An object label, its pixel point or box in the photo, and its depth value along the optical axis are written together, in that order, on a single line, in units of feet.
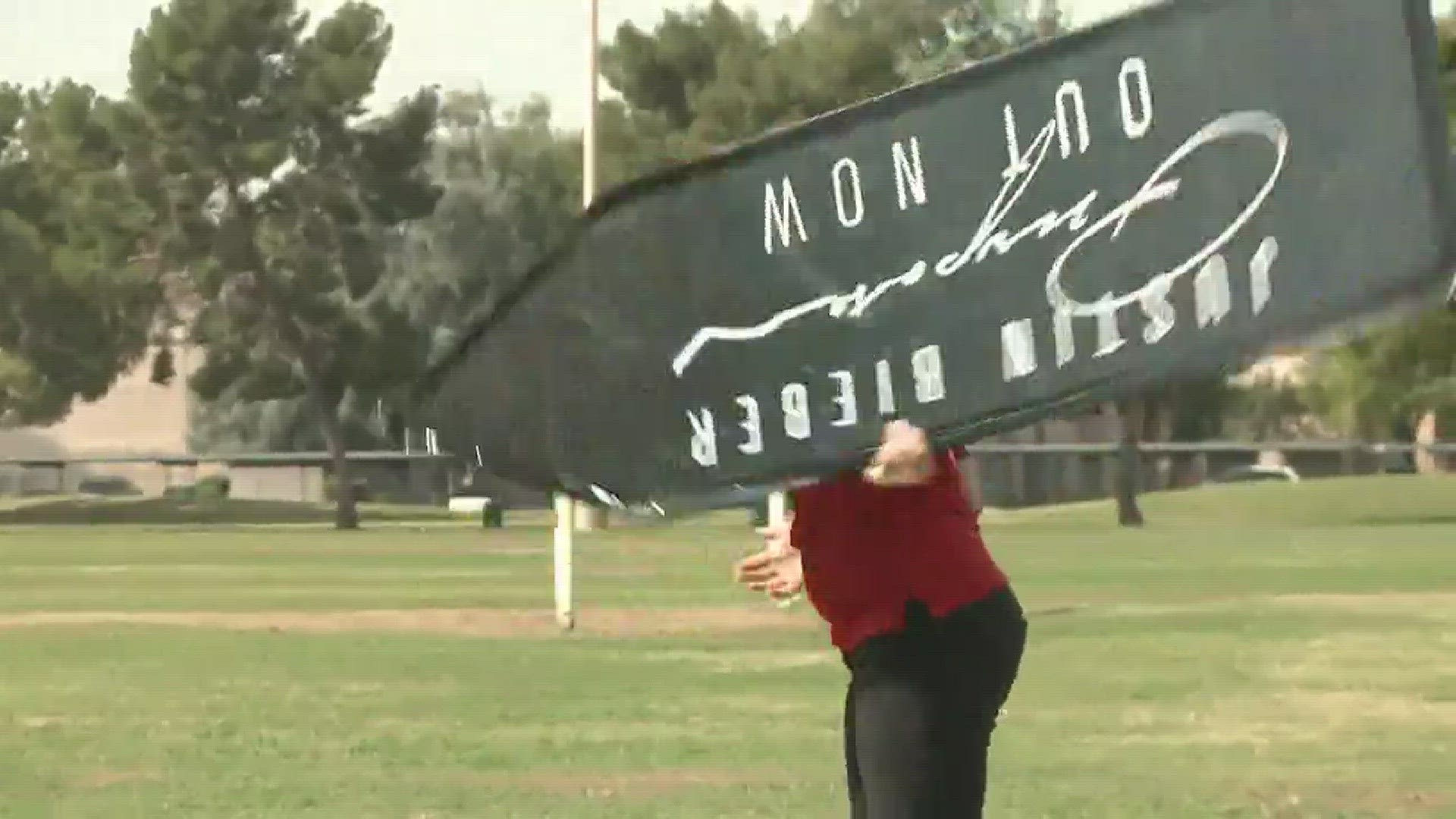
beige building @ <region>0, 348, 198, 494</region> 400.67
